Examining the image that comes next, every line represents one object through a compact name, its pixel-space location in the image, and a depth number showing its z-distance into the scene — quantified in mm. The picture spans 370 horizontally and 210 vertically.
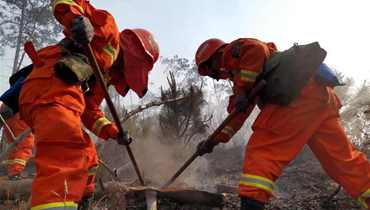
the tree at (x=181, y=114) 7309
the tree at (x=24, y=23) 16859
